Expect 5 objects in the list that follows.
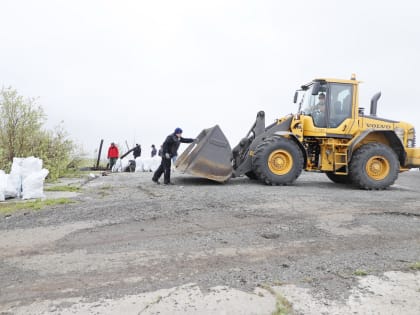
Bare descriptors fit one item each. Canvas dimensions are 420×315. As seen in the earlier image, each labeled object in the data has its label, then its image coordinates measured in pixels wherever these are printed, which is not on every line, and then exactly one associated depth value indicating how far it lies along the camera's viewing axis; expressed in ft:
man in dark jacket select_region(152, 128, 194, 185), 29.58
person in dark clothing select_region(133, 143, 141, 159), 67.83
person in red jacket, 59.88
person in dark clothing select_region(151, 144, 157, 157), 69.00
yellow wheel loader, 28.27
